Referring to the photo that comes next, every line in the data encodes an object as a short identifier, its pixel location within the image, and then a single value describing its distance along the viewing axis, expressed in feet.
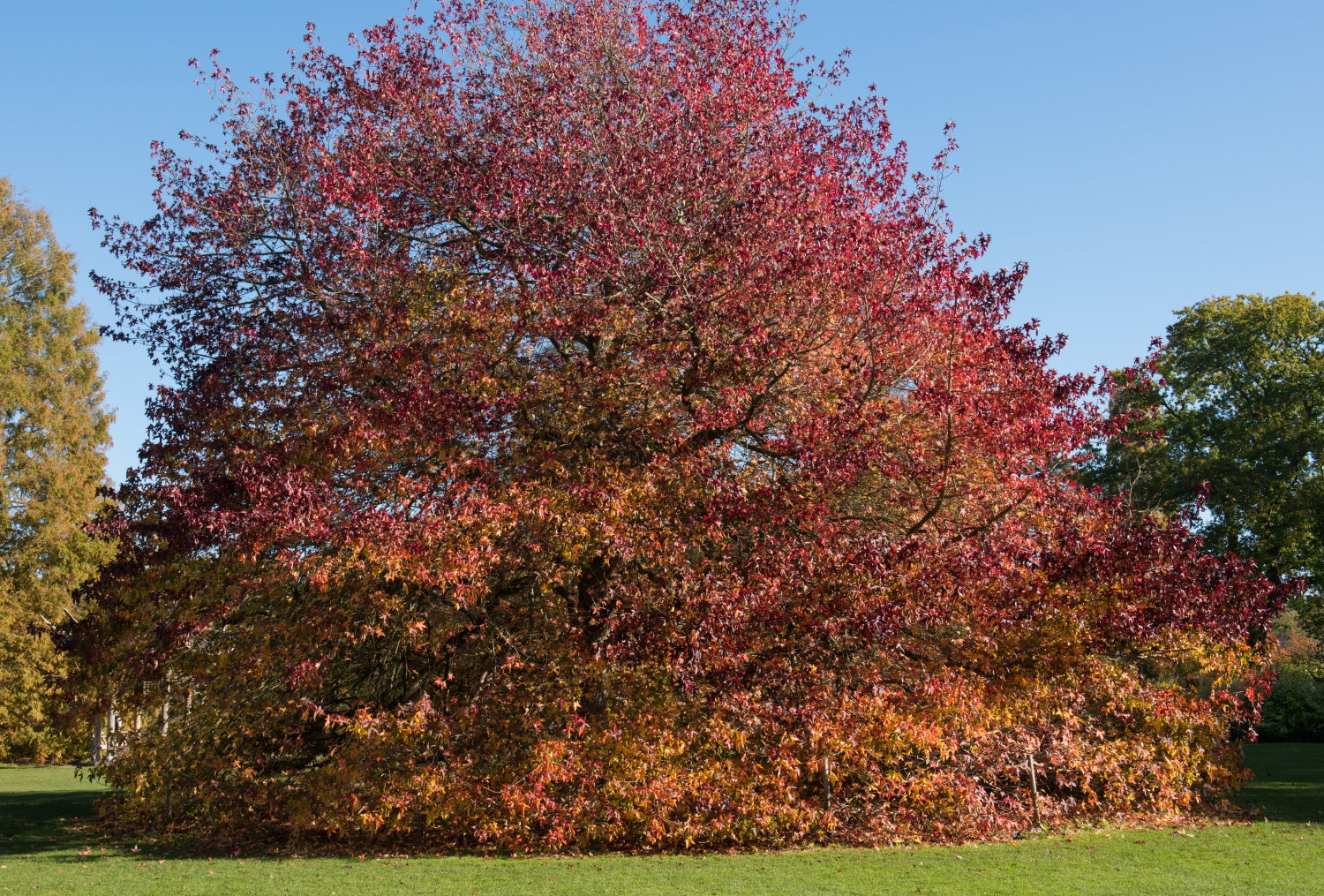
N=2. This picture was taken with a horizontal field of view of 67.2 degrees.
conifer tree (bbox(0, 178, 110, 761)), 75.31
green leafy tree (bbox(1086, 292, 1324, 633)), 75.00
